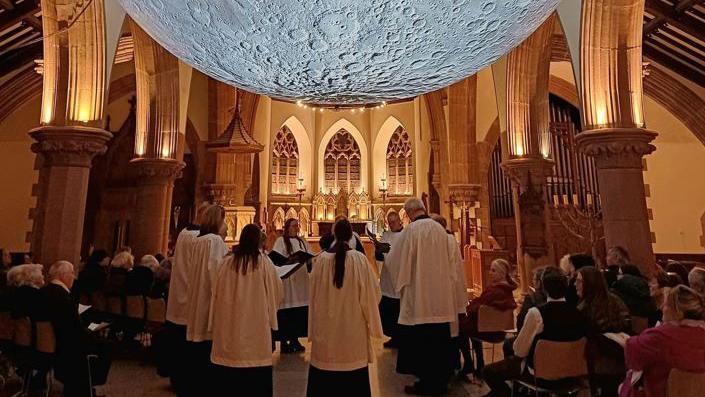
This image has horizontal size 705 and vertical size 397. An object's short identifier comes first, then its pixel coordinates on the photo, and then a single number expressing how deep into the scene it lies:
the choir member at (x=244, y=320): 2.92
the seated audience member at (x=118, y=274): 4.84
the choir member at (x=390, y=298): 4.76
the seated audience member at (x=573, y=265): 3.09
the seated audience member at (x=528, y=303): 3.37
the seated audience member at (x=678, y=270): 3.66
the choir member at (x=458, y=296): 3.90
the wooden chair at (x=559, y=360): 2.60
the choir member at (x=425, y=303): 3.57
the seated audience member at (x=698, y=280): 2.87
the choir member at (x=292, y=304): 4.80
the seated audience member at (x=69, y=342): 3.06
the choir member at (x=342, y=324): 2.95
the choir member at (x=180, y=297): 3.54
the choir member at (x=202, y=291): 3.21
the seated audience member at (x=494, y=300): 3.76
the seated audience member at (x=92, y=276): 4.90
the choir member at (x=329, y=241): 4.43
